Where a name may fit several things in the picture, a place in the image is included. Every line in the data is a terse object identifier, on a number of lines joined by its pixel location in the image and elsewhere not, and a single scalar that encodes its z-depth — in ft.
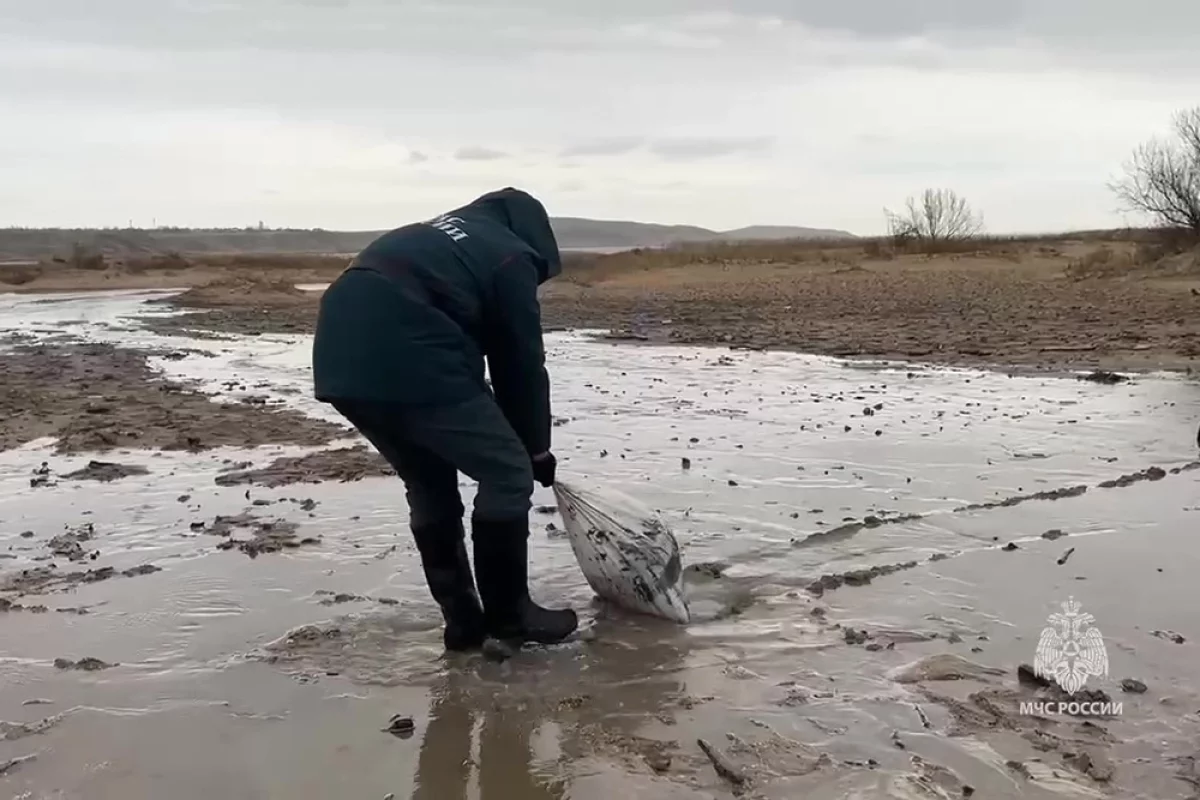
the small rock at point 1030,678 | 11.52
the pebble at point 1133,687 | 11.32
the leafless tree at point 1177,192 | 96.73
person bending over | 11.71
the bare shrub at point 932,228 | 173.47
